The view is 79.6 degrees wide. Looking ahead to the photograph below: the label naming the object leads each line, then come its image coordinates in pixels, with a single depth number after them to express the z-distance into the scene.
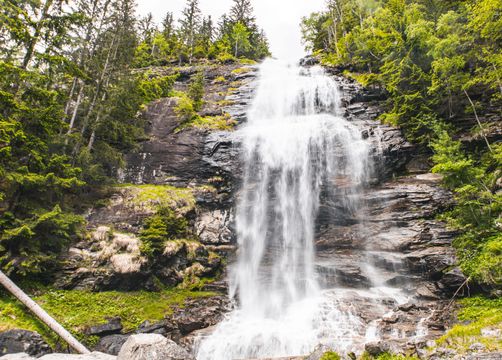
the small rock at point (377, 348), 7.60
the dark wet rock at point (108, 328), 10.25
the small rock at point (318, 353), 7.49
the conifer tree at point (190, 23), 41.50
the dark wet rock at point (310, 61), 33.00
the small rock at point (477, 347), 6.47
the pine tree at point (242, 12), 47.38
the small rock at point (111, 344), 9.82
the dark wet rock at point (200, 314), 11.68
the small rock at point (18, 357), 7.74
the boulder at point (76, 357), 7.61
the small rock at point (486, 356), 5.92
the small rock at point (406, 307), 11.36
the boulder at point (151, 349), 6.58
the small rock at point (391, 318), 10.69
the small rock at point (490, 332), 7.03
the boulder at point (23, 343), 8.18
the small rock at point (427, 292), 12.08
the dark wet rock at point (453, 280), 11.55
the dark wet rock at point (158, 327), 11.00
